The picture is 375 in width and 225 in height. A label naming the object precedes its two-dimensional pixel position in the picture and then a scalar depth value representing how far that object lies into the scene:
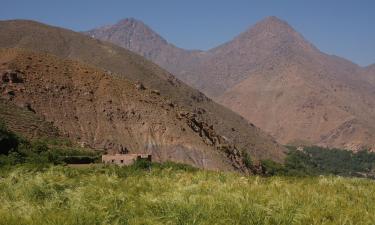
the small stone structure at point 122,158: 45.78
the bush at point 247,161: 65.69
